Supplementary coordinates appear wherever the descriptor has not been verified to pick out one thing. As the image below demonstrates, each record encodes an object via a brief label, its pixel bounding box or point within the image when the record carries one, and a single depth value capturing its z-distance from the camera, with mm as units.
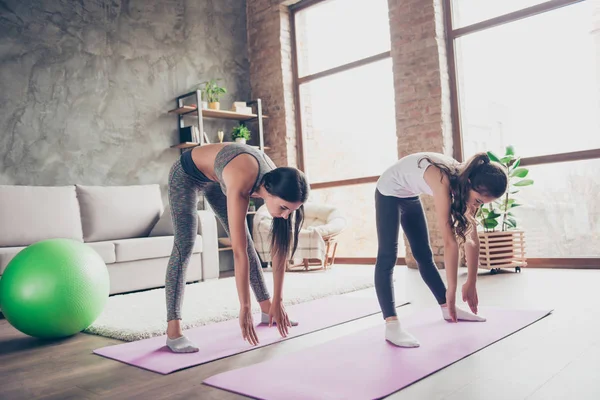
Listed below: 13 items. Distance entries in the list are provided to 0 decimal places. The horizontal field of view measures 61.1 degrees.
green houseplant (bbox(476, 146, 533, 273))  3824
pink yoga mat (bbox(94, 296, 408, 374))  1867
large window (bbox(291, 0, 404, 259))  5234
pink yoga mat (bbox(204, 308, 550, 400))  1459
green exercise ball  2156
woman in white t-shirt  1760
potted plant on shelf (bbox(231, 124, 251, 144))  5590
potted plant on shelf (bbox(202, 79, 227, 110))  5418
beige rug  2457
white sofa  3662
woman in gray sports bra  1694
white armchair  4715
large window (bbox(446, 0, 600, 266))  3977
